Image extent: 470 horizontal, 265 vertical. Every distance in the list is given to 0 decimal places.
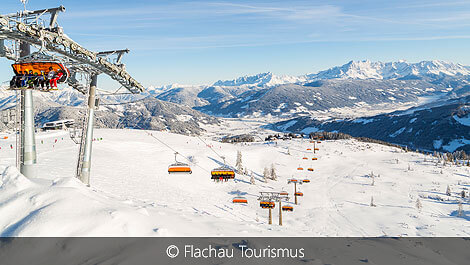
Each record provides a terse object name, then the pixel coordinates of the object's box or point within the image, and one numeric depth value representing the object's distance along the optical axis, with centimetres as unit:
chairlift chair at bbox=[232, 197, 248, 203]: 6162
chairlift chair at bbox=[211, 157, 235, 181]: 4416
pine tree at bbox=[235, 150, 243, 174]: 9584
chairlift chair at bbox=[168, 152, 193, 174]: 4106
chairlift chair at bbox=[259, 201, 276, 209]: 4866
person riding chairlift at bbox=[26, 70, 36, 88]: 1705
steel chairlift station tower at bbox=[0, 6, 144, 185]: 1620
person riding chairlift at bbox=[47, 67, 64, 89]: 1742
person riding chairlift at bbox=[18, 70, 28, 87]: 1700
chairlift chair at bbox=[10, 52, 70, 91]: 1700
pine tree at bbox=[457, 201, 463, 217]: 6488
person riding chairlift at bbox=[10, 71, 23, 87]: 1692
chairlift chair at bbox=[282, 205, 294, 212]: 6099
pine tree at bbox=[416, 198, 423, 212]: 6701
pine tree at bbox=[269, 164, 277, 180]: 9874
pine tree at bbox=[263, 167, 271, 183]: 9274
